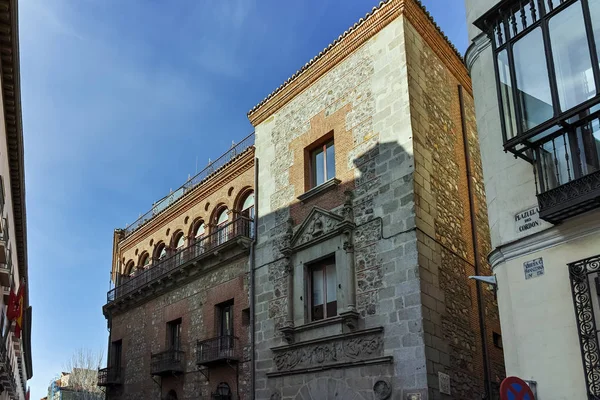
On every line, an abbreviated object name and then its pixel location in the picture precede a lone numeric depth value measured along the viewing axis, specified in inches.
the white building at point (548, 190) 335.6
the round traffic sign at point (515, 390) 302.7
